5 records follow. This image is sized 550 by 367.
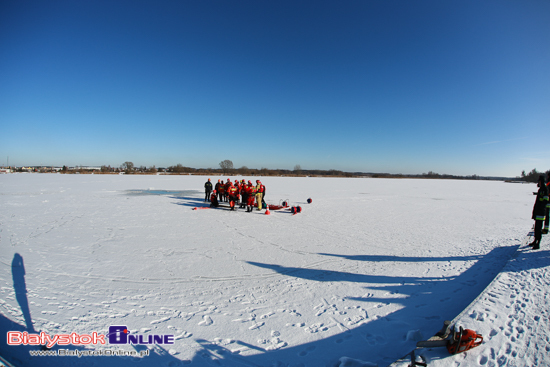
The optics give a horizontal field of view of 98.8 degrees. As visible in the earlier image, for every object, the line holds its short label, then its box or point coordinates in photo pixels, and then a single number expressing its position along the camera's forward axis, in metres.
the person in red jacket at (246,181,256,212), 10.67
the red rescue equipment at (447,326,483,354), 2.25
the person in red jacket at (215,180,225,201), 13.21
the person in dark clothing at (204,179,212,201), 13.29
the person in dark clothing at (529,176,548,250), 5.11
